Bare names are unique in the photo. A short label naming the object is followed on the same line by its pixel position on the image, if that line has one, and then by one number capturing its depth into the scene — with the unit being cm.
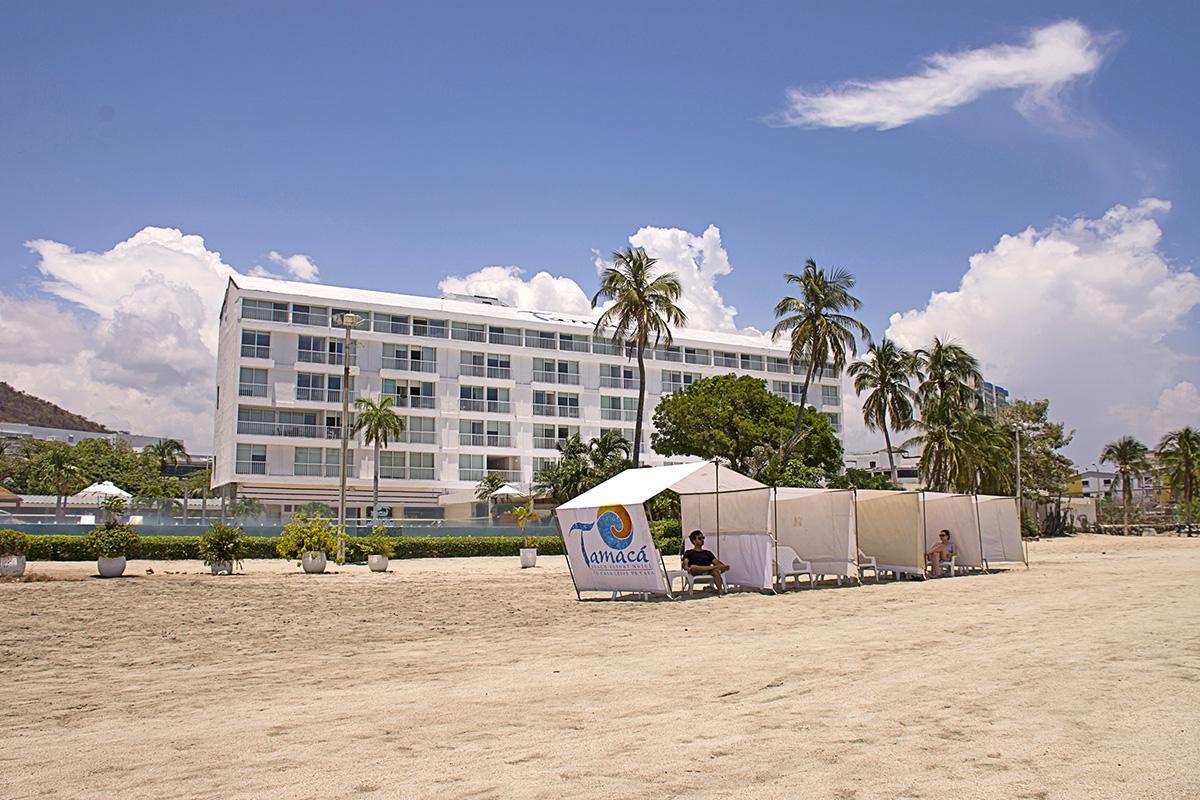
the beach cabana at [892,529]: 2291
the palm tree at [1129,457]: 8856
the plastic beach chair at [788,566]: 1950
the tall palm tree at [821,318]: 4878
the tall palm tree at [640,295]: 4716
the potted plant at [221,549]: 2597
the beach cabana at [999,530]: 2680
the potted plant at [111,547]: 2331
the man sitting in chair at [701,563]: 1848
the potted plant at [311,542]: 2702
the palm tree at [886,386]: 5825
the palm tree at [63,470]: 8344
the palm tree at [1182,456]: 7962
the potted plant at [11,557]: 2266
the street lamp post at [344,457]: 2935
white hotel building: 5806
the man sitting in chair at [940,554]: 2412
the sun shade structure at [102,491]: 5052
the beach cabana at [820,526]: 2186
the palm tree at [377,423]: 5694
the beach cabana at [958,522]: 2609
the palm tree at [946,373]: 5825
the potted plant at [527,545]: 3253
